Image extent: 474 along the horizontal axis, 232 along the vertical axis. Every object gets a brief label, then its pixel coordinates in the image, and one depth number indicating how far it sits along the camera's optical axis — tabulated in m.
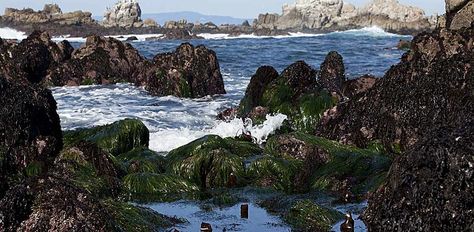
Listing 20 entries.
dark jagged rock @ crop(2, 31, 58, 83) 25.42
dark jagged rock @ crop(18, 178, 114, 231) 5.23
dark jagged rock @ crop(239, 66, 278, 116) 16.11
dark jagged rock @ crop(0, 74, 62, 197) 9.76
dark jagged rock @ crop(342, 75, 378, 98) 16.13
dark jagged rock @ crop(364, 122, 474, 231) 4.93
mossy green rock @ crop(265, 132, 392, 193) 9.06
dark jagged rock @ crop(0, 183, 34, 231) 5.32
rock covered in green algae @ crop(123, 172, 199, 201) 8.95
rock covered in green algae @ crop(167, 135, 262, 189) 9.84
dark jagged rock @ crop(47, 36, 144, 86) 26.31
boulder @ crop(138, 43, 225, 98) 22.73
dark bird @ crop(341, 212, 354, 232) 6.76
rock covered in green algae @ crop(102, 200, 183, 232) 6.57
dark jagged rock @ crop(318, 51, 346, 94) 18.33
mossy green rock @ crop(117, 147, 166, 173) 10.16
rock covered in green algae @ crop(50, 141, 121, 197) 8.62
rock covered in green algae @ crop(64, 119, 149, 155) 11.95
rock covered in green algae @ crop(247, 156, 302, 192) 9.56
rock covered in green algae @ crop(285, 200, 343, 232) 7.12
